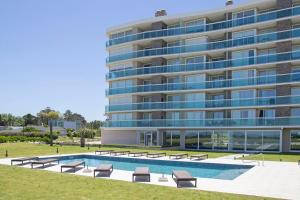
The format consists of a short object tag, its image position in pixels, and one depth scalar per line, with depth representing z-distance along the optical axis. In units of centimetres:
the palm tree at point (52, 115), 9820
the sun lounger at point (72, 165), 1448
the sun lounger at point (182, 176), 1105
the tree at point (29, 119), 10442
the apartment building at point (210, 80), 2817
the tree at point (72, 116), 12941
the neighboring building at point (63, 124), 9334
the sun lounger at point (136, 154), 2282
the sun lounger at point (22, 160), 1656
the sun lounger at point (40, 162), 1562
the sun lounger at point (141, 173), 1233
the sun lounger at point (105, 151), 2429
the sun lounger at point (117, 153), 2364
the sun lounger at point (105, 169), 1357
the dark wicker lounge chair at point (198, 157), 2026
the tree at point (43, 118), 10122
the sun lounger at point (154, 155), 2190
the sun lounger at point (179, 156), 2070
